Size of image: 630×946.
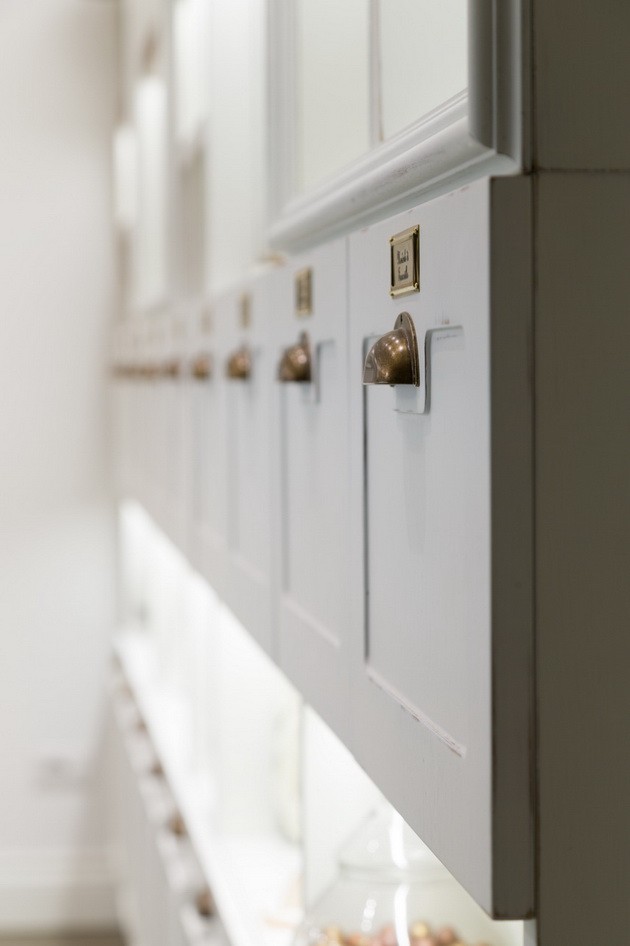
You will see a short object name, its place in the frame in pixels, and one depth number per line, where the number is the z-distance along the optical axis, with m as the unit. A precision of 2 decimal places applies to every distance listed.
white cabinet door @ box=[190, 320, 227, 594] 2.34
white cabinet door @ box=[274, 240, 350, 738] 1.56
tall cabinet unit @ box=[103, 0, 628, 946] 1.16
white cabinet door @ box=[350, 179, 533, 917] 1.16
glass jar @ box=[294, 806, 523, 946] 1.76
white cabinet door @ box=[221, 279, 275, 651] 1.93
